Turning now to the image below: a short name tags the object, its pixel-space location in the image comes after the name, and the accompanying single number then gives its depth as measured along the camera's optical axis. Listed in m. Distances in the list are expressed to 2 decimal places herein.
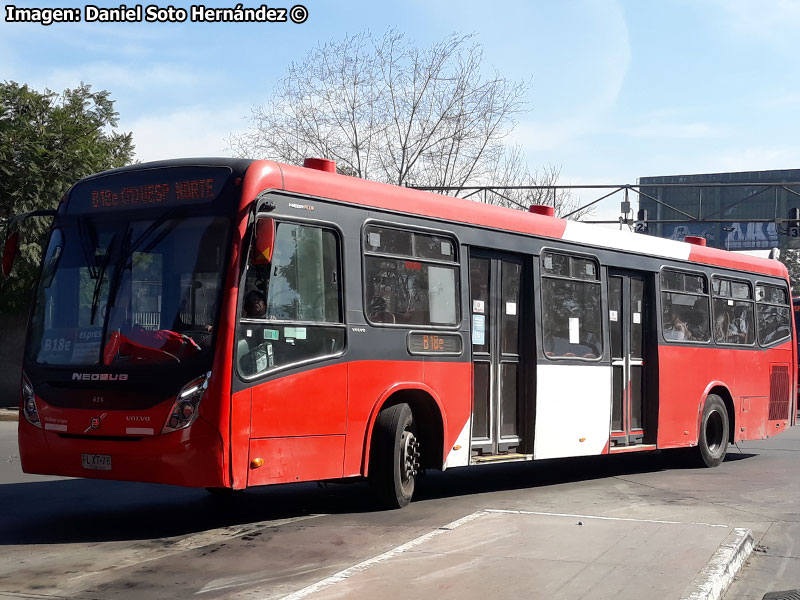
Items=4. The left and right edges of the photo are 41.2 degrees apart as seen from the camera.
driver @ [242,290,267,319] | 8.55
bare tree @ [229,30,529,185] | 35.56
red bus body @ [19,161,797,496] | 8.34
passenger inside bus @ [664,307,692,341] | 14.93
